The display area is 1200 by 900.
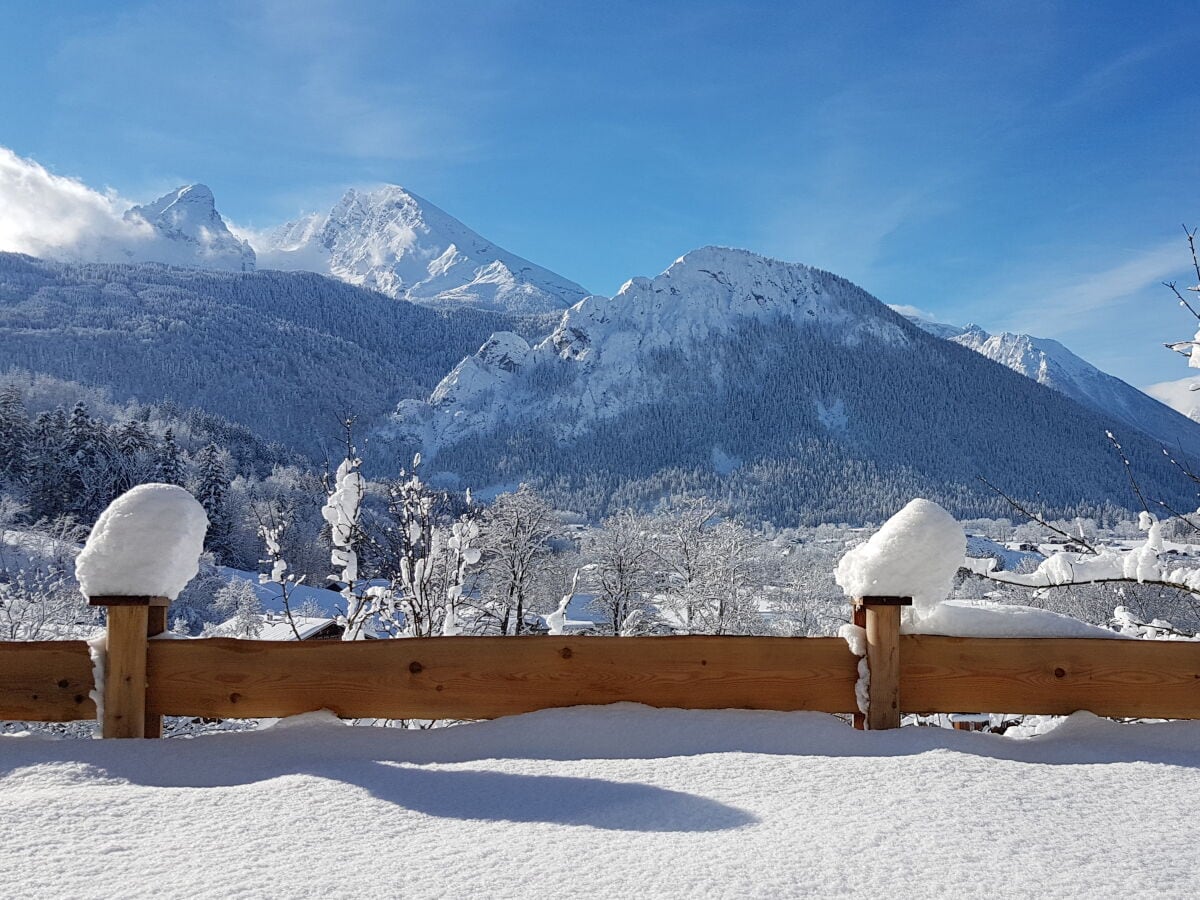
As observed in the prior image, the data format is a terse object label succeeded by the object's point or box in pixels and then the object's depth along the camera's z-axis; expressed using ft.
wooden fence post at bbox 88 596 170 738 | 8.95
